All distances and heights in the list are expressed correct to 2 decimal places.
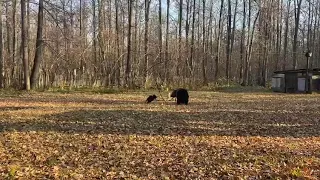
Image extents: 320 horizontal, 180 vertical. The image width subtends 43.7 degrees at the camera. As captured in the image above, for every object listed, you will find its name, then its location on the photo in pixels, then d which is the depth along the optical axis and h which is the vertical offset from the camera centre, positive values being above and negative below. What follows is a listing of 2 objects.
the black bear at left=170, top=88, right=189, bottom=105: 17.44 -0.56
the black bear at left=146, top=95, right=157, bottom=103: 18.11 -0.67
